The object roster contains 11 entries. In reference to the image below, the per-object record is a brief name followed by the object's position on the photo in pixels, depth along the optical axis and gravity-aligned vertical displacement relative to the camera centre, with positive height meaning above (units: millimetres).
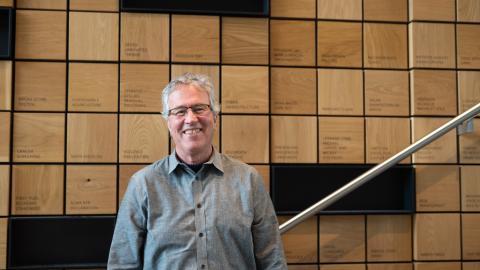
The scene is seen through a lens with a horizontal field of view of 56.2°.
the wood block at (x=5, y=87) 2596 +359
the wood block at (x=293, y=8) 2887 +916
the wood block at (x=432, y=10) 2961 +937
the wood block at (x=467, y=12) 3008 +936
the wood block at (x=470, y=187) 2932 -232
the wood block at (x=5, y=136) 2578 +75
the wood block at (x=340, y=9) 2918 +924
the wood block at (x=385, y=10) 2959 +935
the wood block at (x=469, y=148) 2961 +24
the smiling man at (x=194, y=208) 1577 -210
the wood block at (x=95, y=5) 2701 +874
